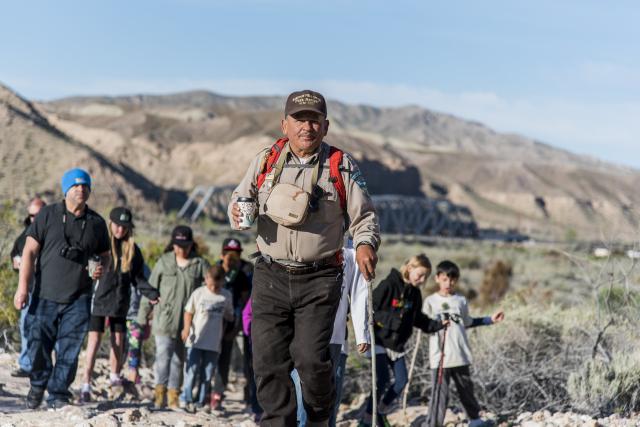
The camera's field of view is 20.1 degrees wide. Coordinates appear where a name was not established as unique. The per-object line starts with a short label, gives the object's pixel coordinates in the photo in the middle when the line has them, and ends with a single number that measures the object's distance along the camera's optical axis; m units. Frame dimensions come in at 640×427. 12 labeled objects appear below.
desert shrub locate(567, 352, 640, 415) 16.34
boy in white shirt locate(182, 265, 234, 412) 16.37
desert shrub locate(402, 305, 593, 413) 17.52
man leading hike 9.51
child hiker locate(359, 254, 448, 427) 14.20
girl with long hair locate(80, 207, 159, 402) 16.31
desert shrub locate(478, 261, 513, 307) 42.62
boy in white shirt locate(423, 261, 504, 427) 14.58
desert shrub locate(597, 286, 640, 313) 19.76
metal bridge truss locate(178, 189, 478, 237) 153.27
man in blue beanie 13.08
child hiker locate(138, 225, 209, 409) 16.54
